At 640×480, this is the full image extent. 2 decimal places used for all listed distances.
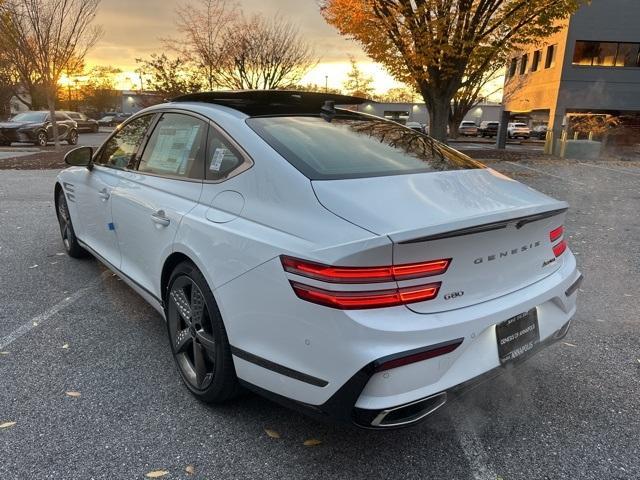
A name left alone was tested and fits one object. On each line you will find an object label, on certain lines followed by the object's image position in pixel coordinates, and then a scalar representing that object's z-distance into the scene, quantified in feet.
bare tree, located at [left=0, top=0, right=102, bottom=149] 46.52
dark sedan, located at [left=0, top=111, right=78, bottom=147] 68.44
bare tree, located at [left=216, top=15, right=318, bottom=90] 63.72
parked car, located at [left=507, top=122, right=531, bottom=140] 134.82
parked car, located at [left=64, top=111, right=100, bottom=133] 107.77
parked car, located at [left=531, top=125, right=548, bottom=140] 144.94
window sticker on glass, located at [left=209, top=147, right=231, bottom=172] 8.50
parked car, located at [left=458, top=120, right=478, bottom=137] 155.53
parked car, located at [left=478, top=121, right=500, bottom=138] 150.30
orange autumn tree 41.22
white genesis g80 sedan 6.04
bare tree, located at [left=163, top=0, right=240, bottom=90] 63.00
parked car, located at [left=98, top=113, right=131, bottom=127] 171.94
